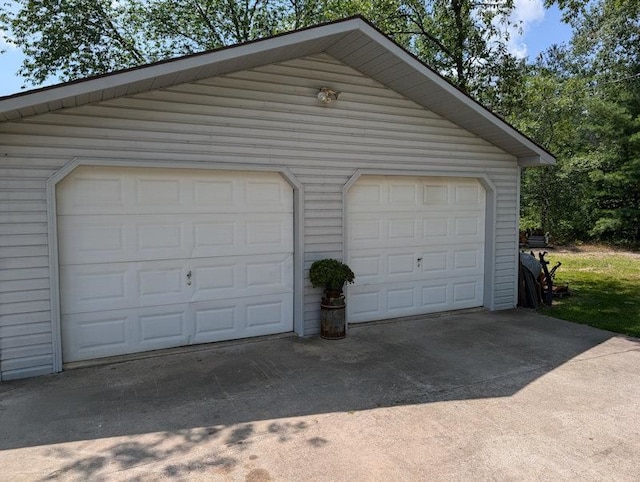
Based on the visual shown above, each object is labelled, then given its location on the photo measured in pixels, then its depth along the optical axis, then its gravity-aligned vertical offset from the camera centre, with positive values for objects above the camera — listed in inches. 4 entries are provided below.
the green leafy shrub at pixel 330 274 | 230.4 -28.4
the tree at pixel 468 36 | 457.4 +198.4
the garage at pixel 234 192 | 184.5 +15.8
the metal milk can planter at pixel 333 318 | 237.9 -53.3
